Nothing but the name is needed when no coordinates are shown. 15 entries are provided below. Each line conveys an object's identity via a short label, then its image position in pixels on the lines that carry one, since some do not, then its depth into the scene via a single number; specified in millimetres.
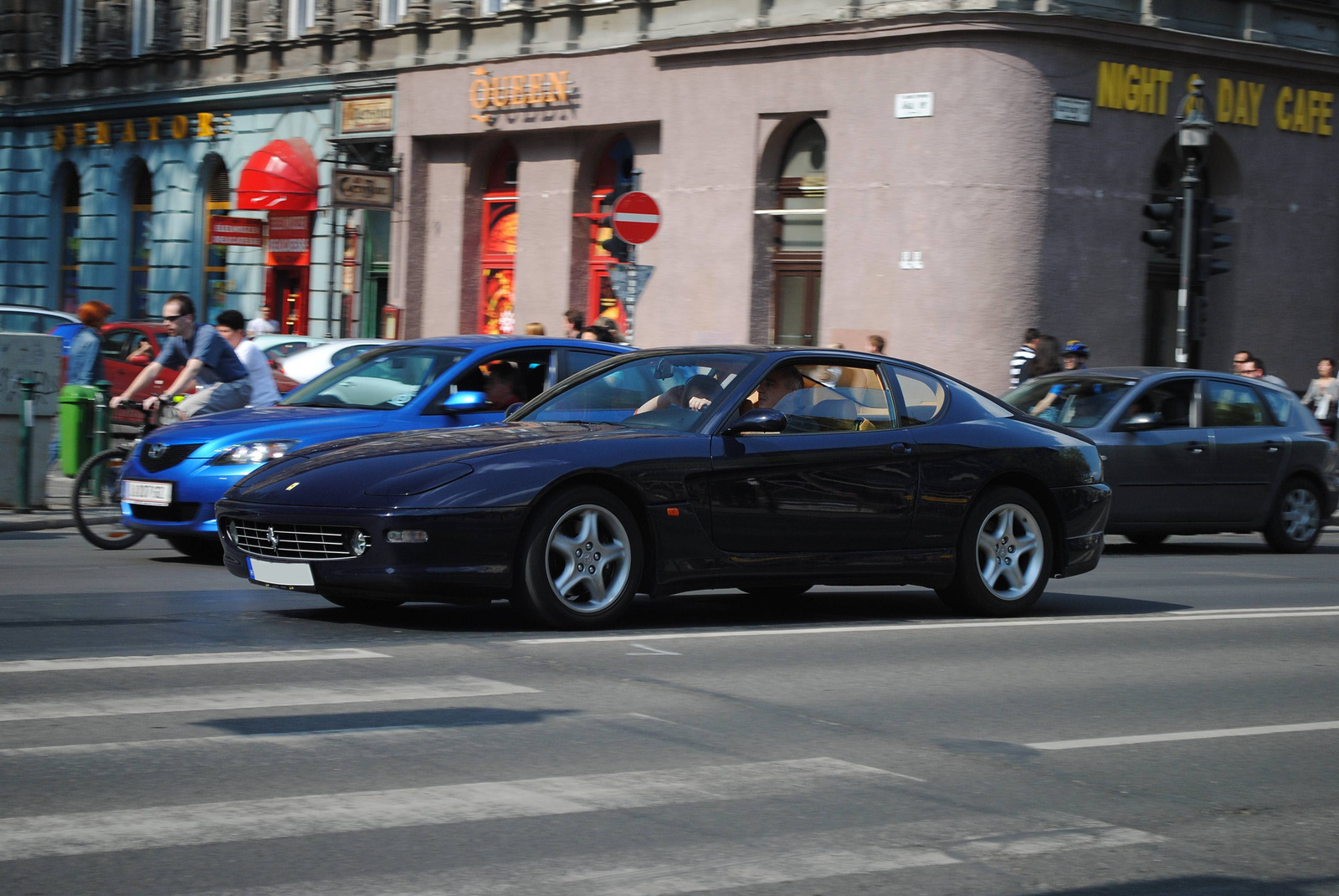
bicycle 12406
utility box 14789
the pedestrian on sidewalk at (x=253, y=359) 13695
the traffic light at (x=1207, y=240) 19891
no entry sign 17953
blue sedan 11250
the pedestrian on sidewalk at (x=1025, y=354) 20380
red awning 32562
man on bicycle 13297
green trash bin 15820
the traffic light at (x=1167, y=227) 19491
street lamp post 19828
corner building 23500
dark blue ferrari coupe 8055
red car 22094
